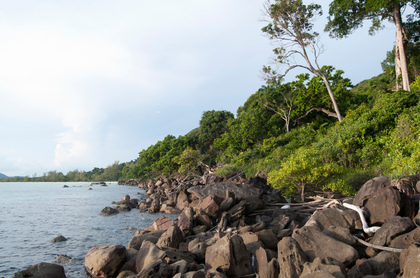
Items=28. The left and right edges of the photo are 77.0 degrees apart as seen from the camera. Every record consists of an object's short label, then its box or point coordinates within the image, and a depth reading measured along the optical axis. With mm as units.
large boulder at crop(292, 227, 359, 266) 5186
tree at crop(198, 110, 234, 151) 47631
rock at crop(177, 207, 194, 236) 9219
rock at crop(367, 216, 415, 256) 5328
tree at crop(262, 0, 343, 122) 24531
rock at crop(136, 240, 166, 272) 6379
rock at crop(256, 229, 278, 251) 6828
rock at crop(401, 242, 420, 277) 3572
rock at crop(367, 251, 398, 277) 4668
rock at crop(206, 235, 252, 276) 5686
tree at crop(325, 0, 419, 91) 20141
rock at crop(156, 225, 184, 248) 7824
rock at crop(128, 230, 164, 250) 8578
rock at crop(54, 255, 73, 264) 9073
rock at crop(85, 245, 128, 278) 6973
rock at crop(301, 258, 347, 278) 4094
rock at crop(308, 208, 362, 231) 6668
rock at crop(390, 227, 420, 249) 4957
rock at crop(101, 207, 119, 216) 19289
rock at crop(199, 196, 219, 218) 10003
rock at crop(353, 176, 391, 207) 7777
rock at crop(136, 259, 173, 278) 5539
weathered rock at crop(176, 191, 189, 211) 17344
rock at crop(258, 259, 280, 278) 5121
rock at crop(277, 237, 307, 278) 4859
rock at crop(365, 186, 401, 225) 6232
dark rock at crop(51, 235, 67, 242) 12258
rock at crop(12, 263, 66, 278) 6018
